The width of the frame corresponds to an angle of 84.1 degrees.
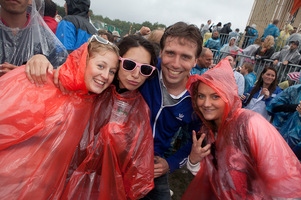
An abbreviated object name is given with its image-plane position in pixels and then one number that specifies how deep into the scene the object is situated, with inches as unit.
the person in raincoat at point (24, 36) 56.4
